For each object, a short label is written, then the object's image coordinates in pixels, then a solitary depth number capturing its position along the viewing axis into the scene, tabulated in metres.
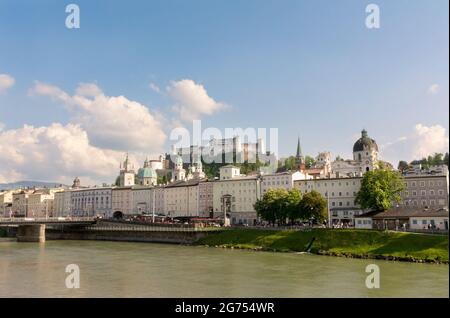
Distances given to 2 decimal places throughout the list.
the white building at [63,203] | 164.25
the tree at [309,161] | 156.40
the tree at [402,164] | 141.99
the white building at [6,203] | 187.24
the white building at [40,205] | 171.00
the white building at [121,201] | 142.38
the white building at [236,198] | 108.00
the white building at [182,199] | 121.81
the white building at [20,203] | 177.12
